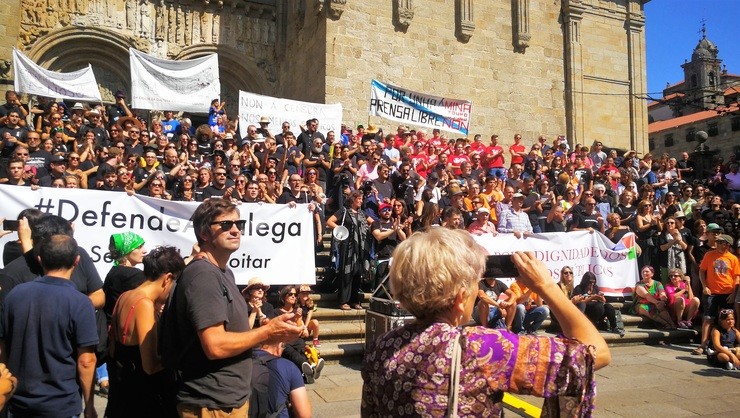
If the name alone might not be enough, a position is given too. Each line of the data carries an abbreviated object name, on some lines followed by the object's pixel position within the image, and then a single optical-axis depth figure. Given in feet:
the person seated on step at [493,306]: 23.70
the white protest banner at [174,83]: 44.98
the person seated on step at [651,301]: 30.48
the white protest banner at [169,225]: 21.81
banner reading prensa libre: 50.39
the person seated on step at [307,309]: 20.48
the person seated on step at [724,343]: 23.68
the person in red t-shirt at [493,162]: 43.85
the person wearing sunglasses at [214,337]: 8.02
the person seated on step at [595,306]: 28.30
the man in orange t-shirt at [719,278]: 27.63
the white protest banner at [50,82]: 41.04
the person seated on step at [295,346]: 16.76
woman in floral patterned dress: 5.32
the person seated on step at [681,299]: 30.25
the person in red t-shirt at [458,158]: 42.78
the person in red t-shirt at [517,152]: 45.52
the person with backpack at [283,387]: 12.13
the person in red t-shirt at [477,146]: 47.52
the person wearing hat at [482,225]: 28.78
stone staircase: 22.52
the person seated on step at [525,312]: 25.41
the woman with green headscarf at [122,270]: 12.57
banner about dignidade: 29.91
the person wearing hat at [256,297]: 17.30
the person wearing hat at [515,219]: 31.17
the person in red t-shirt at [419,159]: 41.09
